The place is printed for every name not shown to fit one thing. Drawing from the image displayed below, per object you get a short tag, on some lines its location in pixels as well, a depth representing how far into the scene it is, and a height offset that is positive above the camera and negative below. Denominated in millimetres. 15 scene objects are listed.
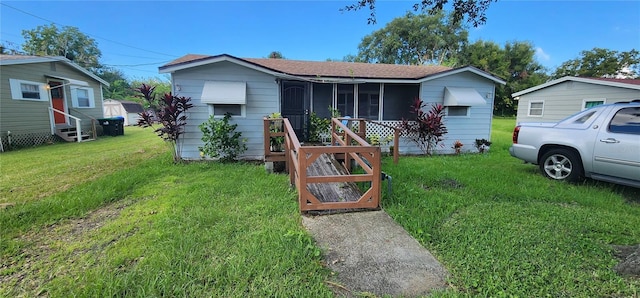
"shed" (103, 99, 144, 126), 24048 +788
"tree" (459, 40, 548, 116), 27359 +5854
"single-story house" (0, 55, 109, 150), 9109 +747
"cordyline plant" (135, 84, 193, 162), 6593 +157
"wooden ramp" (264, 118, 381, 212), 3439 -972
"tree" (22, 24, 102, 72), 33312 +9693
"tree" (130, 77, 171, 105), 35591 +5439
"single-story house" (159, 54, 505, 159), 7070 +827
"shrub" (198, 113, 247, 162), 6957 -514
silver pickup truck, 4227 -454
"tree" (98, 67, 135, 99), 36969 +5212
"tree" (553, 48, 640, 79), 24516 +5112
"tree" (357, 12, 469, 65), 29734 +8725
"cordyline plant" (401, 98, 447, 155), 8500 -259
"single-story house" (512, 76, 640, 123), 9992 +944
